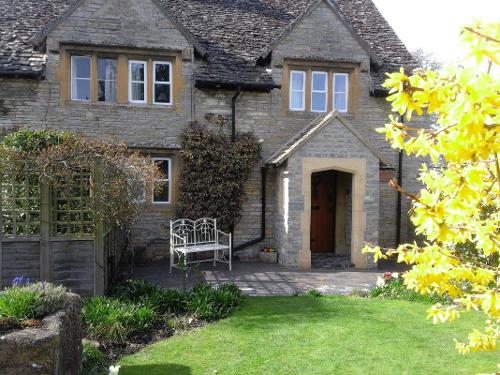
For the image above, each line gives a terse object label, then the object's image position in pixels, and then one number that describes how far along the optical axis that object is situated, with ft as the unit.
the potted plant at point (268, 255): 46.42
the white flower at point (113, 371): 14.85
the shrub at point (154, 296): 26.89
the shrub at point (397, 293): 30.55
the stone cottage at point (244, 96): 43.60
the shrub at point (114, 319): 22.93
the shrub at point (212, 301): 26.48
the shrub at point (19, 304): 17.46
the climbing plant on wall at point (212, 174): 45.75
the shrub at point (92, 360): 19.53
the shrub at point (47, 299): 17.61
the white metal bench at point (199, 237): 40.57
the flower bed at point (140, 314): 22.27
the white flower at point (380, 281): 33.55
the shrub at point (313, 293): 31.53
